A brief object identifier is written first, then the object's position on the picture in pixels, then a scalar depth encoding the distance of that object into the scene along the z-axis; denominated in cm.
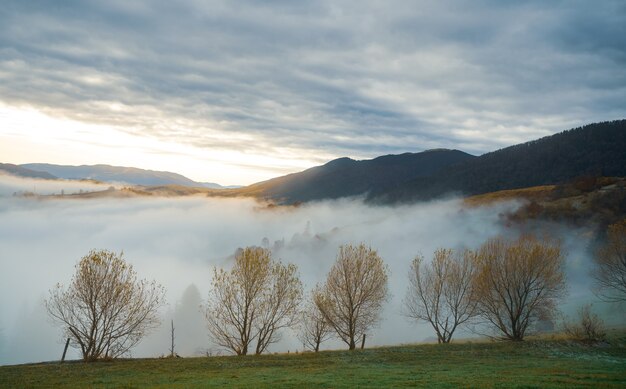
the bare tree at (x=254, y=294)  5297
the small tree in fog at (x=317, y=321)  6231
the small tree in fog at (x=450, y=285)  5981
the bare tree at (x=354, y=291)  5688
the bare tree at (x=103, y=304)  4350
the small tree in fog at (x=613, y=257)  6206
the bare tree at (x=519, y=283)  5403
